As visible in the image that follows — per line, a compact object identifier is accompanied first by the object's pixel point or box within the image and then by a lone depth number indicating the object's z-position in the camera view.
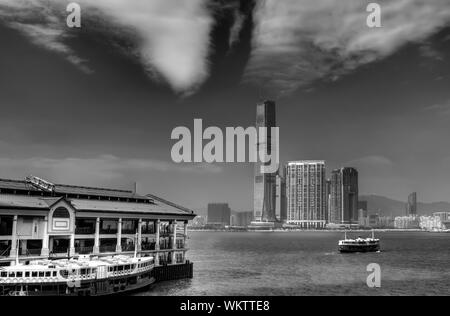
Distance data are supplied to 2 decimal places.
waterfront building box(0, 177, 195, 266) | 77.31
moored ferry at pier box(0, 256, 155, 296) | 67.81
